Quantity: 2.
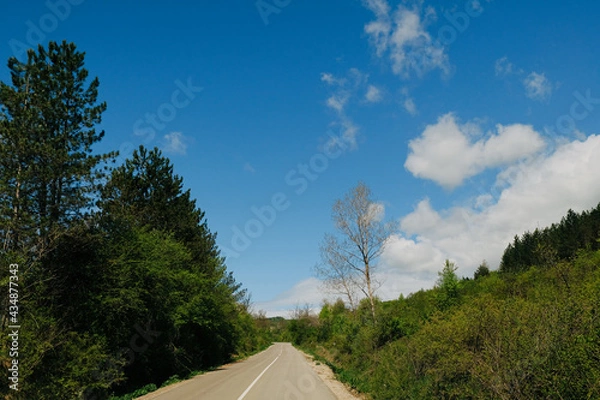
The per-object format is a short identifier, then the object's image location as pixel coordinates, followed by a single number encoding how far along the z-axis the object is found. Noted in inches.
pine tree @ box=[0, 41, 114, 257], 542.6
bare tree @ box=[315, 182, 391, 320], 905.4
